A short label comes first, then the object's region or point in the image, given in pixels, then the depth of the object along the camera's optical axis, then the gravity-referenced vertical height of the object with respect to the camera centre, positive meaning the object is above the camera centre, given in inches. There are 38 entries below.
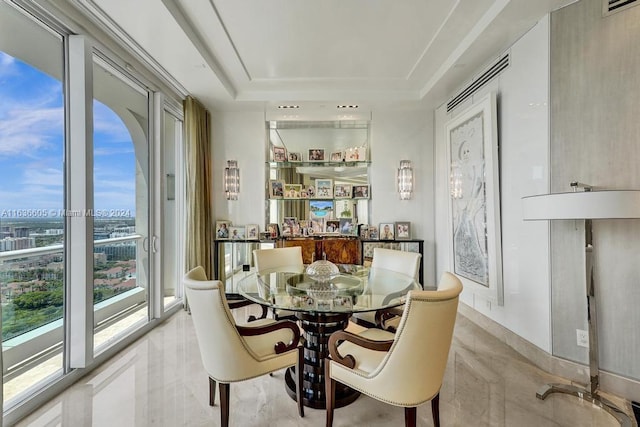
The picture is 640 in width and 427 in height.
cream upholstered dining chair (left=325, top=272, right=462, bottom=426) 54.4 -29.5
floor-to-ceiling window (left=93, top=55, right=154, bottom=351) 105.2 +5.5
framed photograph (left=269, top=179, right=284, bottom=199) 181.0 +15.9
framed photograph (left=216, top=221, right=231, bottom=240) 173.2 -9.3
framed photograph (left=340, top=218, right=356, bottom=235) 180.5 -8.0
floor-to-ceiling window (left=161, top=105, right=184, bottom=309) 155.1 +3.8
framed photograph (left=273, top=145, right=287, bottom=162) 180.5 +37.8
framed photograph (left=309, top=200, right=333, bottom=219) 183.8 +3.1
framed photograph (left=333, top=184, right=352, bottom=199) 182.4 +14.0
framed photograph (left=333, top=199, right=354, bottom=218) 183.8 +3.5
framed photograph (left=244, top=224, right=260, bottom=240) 174.1 -10.8
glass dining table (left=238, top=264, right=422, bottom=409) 73.1 -23.1
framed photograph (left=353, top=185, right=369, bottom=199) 181.3 +13.6
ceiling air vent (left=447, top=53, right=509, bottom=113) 114.0 +59.1
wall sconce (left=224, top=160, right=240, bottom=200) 175.6 +21.2
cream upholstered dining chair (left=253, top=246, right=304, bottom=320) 119.2 -20.3
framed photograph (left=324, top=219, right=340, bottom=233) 181.8 -7.9
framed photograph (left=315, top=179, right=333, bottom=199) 183.0 +15.8
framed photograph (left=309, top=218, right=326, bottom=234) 181.6 -7.2
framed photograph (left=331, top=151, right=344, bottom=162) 181.8 +36.6
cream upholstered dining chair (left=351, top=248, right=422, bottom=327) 97.0 -20.4
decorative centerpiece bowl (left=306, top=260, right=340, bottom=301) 86.7 -21.0
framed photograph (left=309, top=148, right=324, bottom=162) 181.9 +37.3
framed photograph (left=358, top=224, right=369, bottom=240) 176.1 -10.9
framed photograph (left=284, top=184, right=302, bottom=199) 182.9 +14.7
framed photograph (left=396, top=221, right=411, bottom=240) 175.9 -11.1
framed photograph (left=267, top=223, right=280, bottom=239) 176.4 -9.9
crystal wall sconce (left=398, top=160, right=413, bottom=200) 175.8 +20.3
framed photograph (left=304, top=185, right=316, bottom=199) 183.3 +14.6
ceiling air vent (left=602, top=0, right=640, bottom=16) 79.8 +58.4
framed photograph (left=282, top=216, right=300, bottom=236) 180.4 -7.7
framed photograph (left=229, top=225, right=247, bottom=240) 174.1 -10.8
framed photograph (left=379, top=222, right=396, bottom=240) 175.8 -11.0
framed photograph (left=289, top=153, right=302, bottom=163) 182.4 +36.3
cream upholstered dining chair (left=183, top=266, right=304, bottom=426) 62.8 -31.4
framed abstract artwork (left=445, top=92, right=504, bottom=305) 116.3 +7.0
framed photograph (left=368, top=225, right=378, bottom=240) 176.4 -11.6
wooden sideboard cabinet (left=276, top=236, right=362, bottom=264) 169.3 -20.5
